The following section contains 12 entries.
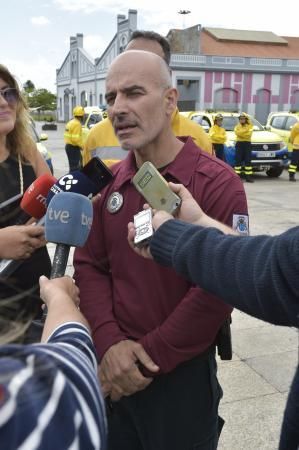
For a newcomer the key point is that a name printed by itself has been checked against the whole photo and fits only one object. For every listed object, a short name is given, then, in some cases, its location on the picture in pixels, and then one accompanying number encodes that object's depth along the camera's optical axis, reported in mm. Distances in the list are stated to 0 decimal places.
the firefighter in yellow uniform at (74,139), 11945
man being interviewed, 1626
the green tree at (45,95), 61494
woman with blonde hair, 2061
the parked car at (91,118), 16312
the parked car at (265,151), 12609
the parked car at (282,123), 14626
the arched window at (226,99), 35688
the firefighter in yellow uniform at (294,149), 12055
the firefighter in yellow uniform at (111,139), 2979
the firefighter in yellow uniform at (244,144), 11953
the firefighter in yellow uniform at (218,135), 12461
